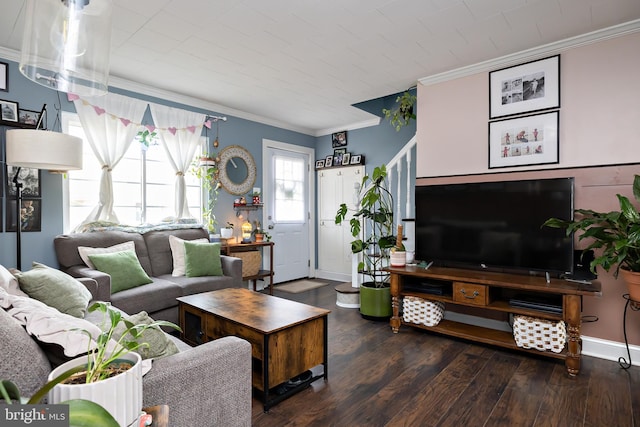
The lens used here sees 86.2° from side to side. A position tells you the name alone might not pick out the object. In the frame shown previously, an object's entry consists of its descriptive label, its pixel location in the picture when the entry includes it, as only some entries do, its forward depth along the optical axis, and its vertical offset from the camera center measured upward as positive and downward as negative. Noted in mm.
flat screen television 2715 -130
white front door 5297 +55
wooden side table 4329 -532
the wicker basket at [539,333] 2496 -917
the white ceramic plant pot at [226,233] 4441 -299
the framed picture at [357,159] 5310 +798
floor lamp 2270 +407
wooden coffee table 2016 -778
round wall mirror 4633 +563
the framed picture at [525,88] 2891 +1088
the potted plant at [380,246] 3520 -416
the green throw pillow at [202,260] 3541 -524
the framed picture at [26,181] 3000 +257
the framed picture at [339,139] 5566 +1175
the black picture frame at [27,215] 3027 -50
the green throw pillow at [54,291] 1904 -470
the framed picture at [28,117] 3076 +844
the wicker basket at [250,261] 4453 -685
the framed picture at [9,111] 2971 +868
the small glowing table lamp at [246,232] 4715 -305
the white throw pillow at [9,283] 1740 -385
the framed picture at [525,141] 2904 +623
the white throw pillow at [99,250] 3076 -376
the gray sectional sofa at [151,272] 2836 -600
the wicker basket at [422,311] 3119 -928
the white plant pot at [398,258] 3334 -470
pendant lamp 1182 +593
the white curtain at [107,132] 3441 +815
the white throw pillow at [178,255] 3593 -486
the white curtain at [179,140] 4031 +853
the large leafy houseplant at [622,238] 2186 -175
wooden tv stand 2414 -716
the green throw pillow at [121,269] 2961 -528
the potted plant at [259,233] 4803 -337
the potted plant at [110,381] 769 -408
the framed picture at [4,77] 2998 +1170
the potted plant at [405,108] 3959 +1224
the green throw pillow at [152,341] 1305 -519
